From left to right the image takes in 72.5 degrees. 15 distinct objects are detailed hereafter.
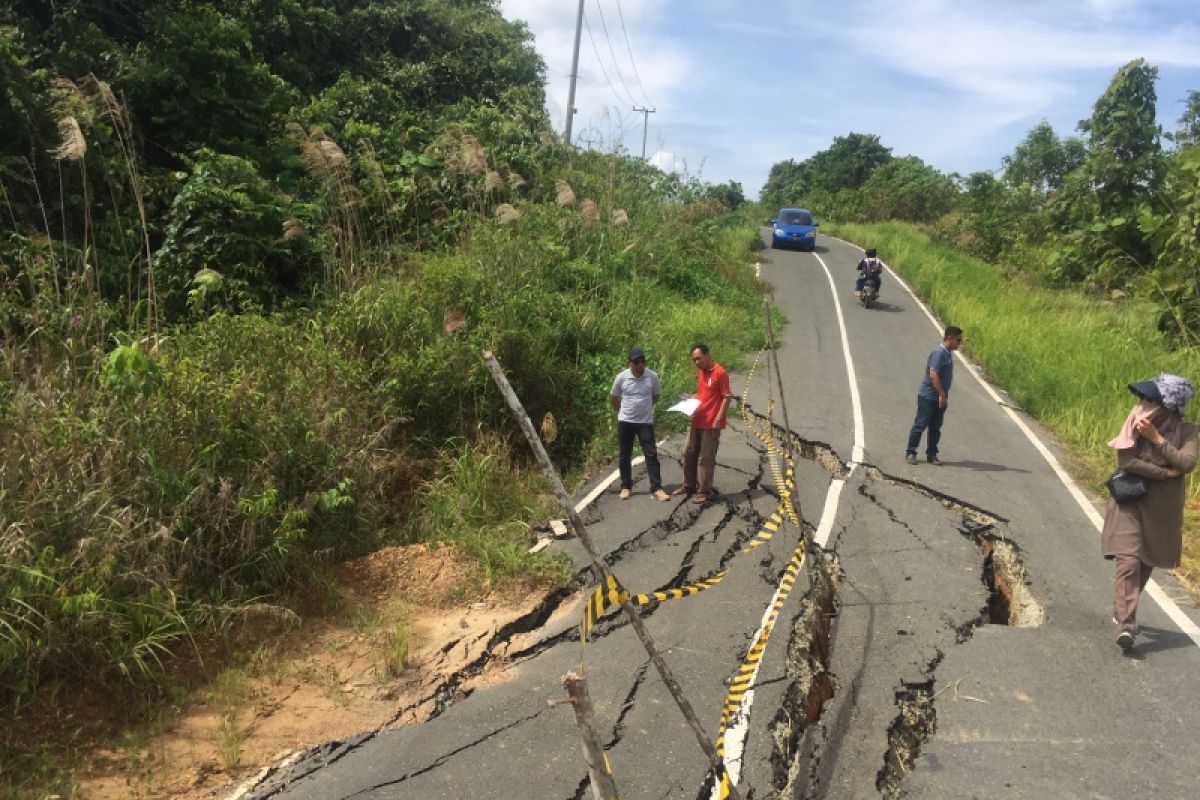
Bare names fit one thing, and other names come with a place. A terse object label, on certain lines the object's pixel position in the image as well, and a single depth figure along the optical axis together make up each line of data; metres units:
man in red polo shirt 8.07
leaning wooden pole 2.96
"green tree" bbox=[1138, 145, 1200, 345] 13.62
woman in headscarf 5.41
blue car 32.22
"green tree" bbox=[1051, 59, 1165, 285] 19.86
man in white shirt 8.43
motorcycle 21.66
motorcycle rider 21.61
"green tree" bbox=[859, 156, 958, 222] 42.75
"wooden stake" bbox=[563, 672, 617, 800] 2.51
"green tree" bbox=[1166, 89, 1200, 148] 27.16
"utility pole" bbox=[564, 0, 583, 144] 22.88
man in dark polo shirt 9.67
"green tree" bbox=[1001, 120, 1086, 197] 30.61
